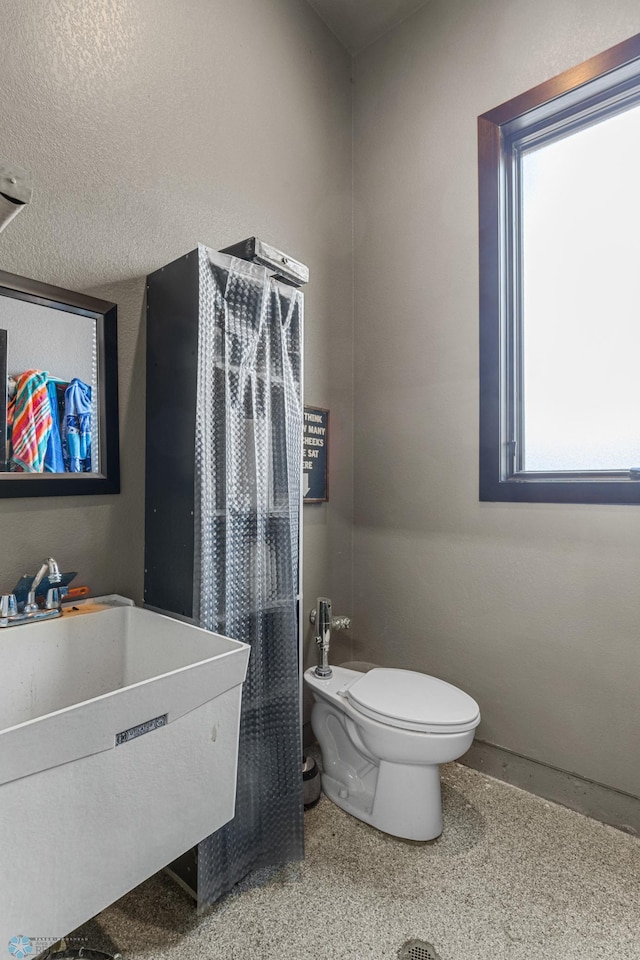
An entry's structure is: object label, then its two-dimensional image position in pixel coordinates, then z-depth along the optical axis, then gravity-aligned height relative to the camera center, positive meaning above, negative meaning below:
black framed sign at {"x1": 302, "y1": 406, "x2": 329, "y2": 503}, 2.11 +0.15
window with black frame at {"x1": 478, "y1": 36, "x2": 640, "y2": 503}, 1.73 +0.74
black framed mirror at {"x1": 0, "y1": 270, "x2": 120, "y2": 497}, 1.24 +0.26
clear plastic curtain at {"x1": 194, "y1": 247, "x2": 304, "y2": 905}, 1.34 -0.11
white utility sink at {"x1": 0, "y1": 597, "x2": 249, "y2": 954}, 0.76 -0.50
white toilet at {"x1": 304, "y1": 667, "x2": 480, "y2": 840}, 1.53 -0.82
